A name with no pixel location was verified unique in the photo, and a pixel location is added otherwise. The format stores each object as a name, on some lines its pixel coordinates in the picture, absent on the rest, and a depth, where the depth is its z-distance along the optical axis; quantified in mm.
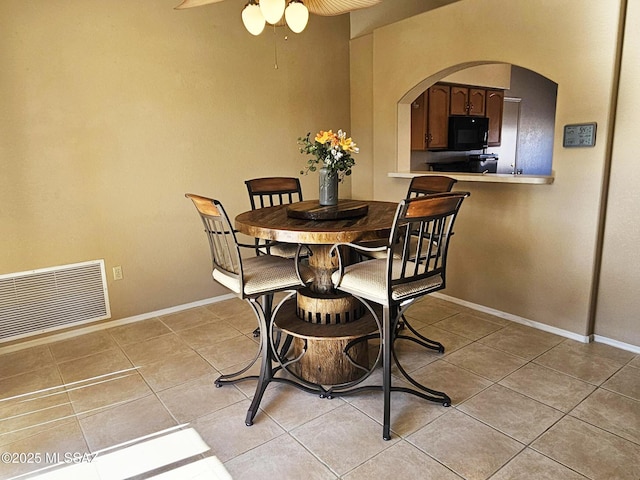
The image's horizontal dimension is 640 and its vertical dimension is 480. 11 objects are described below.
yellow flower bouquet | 2394
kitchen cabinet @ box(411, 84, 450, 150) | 5055
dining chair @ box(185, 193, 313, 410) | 2094
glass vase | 2535
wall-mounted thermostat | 2715
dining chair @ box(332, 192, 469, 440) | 1870
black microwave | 5355
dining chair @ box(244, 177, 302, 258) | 3145
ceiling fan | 2045
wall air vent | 3027
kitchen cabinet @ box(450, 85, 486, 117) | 5352
